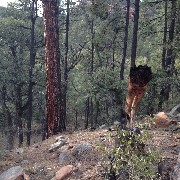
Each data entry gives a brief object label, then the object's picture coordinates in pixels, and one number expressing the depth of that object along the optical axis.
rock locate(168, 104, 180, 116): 9.17
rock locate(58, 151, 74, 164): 5.75
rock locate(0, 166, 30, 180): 4.89
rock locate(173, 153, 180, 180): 3.72
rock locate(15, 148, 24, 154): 7.26
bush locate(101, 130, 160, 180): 3.35
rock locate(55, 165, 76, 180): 4.99
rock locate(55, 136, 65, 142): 7.29
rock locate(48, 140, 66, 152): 6.75
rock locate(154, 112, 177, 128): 7.37
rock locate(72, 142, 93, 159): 5.80
